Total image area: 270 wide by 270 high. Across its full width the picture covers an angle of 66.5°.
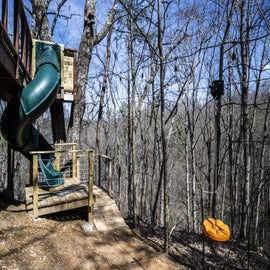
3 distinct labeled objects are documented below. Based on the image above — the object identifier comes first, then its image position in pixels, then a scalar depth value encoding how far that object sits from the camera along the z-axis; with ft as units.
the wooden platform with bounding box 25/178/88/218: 12.91
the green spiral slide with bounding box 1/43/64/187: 12.03
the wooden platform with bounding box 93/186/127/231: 14.17
